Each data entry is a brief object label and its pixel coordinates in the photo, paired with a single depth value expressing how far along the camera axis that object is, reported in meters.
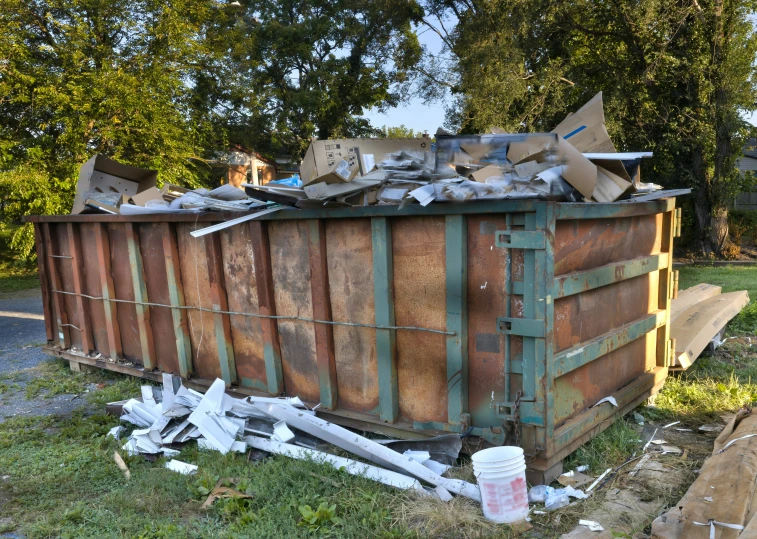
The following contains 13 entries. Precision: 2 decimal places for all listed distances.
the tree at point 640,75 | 13.83
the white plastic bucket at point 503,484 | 2.93
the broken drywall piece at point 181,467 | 3.70
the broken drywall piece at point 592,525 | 2.84
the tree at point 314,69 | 21.77
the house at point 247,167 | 25.20
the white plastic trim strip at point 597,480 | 3.26
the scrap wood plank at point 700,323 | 4.99
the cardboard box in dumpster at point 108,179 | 5.93
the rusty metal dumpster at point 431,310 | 3.24
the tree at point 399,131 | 43.82
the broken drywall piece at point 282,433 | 3.82
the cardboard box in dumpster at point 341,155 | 4.11
